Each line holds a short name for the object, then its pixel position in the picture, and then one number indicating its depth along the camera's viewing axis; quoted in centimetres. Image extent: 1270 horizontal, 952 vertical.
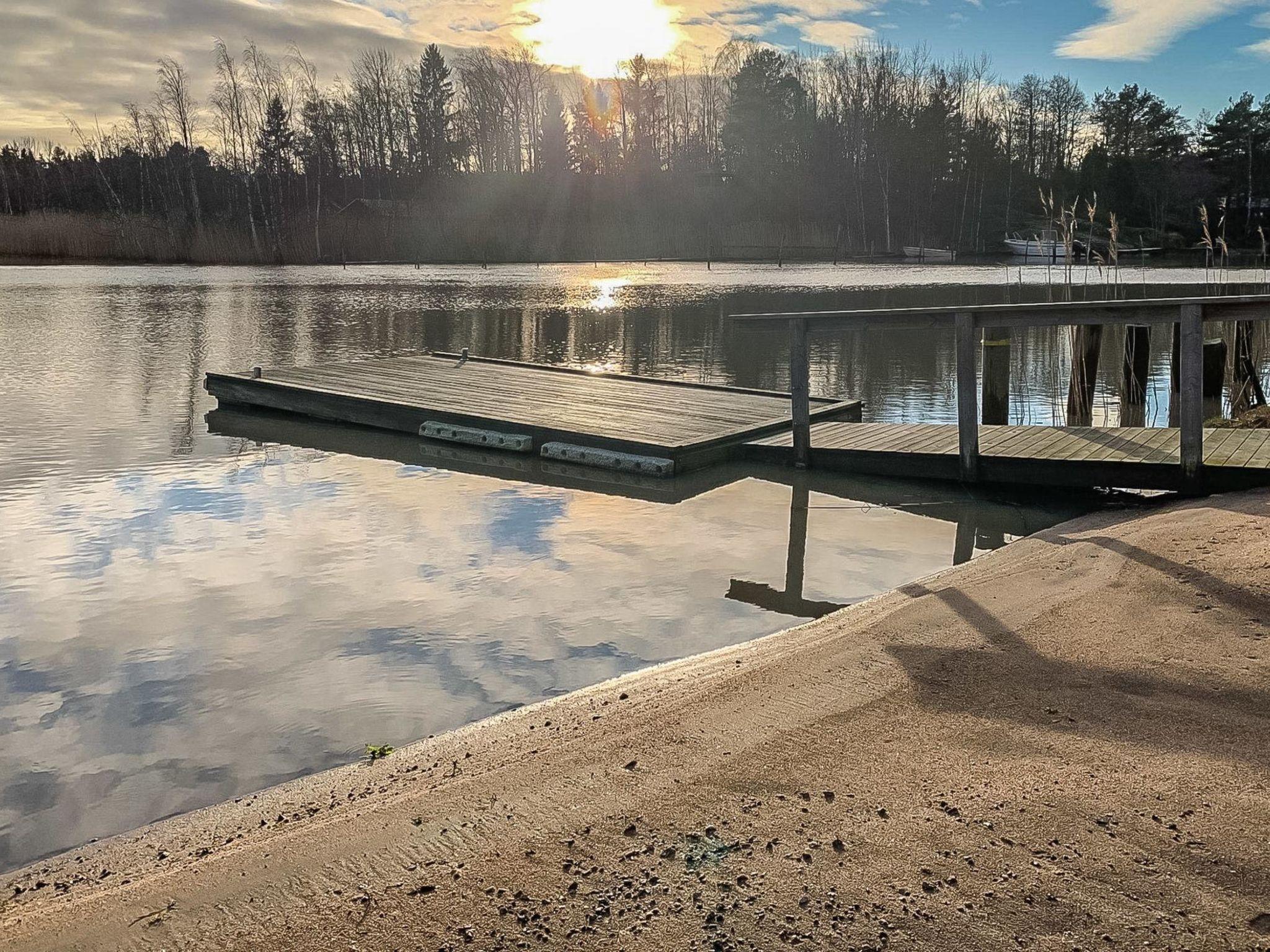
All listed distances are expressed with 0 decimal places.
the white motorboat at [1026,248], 5609
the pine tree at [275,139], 6325
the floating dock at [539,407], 889
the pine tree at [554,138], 7388
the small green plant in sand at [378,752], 378
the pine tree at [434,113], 7112
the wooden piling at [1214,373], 1014
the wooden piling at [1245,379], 1048
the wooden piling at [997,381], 993
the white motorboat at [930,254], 5828
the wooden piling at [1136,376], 1073
